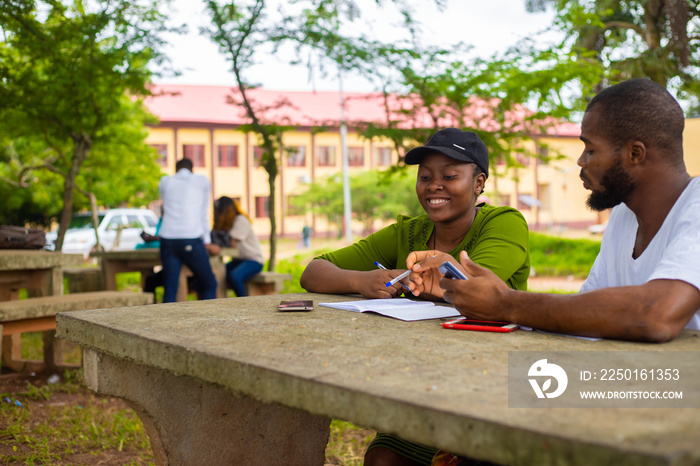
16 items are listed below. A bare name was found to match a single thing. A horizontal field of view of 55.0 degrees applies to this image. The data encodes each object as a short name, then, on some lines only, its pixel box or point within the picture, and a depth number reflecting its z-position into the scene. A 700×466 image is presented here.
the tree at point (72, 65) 6.82
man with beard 1.48
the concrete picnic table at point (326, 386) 0.93
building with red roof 29.58
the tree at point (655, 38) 13.17
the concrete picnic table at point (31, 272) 4.38
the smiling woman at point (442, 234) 2.35
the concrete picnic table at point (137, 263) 6.74
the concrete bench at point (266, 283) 6.91
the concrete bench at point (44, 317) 3.84
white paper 1.89
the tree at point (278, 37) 6.88
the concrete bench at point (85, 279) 7.12
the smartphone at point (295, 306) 2.02
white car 18.11
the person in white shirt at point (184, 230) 5.94
